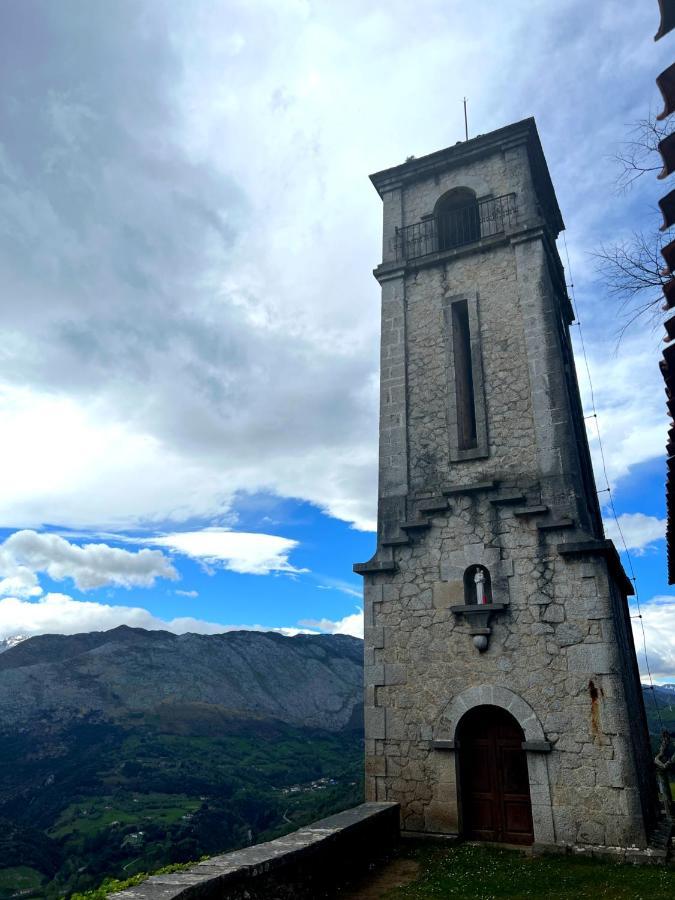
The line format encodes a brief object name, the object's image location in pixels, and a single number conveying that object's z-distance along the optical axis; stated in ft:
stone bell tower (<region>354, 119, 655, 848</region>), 29.99
